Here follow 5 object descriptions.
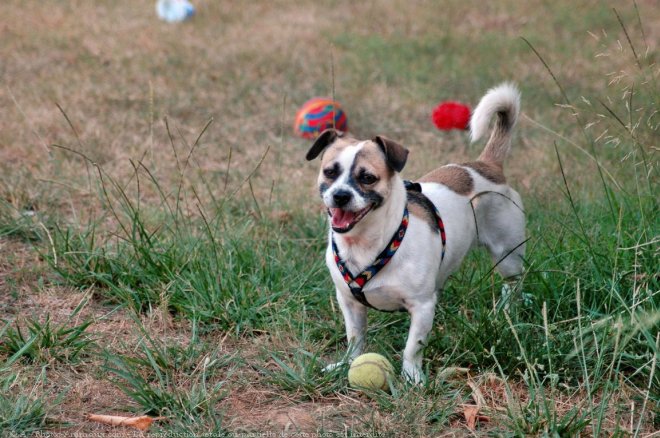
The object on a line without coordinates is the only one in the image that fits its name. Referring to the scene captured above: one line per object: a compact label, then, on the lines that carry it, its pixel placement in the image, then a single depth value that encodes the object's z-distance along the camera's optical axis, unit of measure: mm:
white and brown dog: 6762
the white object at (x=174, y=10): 18922
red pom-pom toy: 14180
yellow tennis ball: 6609
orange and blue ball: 13445
